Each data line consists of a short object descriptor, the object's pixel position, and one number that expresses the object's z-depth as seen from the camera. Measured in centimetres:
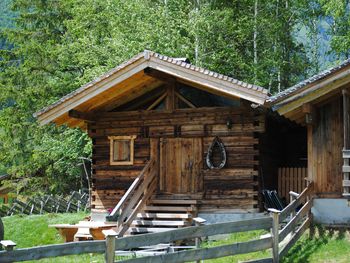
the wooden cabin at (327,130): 1538
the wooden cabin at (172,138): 1825
